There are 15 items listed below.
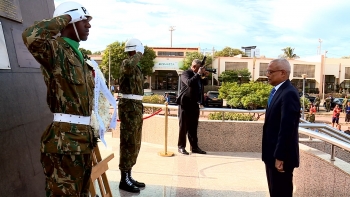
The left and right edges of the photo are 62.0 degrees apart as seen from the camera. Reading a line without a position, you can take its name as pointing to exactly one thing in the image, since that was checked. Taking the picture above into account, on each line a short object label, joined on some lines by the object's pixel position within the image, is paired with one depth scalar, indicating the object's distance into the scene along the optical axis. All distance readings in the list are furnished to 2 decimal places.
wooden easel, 2.46
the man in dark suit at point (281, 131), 2.56
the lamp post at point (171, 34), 64.06
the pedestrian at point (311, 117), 16.26
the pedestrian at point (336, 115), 16.42
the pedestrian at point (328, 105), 28.26
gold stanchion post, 5.56
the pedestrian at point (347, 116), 19.57
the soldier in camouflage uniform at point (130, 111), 3.61
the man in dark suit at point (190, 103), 5.52
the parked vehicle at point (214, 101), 26.00
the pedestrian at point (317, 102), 28.13
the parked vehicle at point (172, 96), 25.01
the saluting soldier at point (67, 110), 1.93
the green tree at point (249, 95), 13.96
